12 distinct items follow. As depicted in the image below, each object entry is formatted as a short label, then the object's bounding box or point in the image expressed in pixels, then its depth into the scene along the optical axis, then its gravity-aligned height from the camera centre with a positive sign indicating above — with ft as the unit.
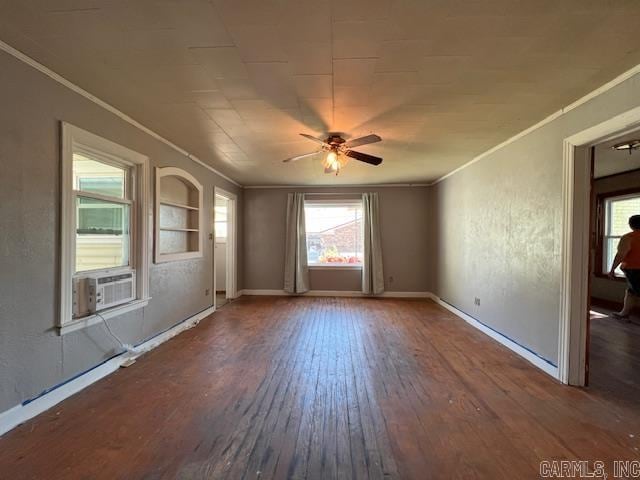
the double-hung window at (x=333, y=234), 21.12 +0.21
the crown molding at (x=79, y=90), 6.01 +3.57
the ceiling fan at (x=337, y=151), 10.07 +2.94
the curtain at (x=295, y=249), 20.29 -0.83
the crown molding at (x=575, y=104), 6.44 +3.50
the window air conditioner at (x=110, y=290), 8.13 -1.60
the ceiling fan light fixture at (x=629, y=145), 9.29 +3.11
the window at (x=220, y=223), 22.02 +0.95
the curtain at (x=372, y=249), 19.90 -0.76
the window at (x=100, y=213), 8.23 +0.63
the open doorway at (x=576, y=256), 7.86 -0.42
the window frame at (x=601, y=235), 17.38 +0.29
